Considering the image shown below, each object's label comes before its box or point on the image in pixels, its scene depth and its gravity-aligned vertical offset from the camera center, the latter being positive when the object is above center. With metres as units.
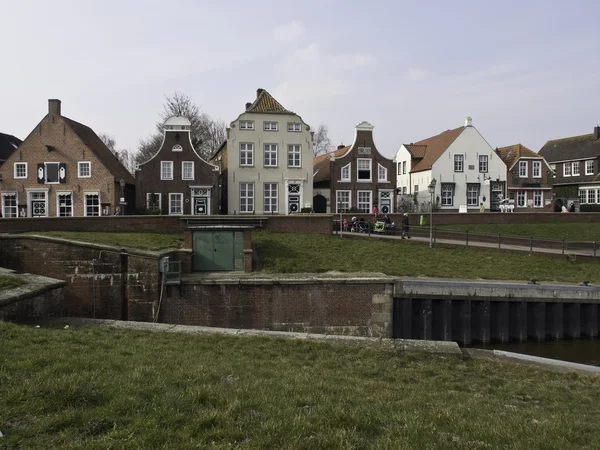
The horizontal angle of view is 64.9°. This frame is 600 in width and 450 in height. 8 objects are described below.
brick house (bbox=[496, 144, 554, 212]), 42.84 +2.72
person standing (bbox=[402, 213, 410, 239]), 25.87 -0.92
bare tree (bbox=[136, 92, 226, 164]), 49.81 +9.16
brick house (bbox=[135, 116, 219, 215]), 33.47 +2.55
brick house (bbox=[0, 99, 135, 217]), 34.03 +2.76
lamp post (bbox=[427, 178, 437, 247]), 24.22 -0.16
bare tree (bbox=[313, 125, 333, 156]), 73.43 +10.74
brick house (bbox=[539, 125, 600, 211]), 47.28 +4.37
